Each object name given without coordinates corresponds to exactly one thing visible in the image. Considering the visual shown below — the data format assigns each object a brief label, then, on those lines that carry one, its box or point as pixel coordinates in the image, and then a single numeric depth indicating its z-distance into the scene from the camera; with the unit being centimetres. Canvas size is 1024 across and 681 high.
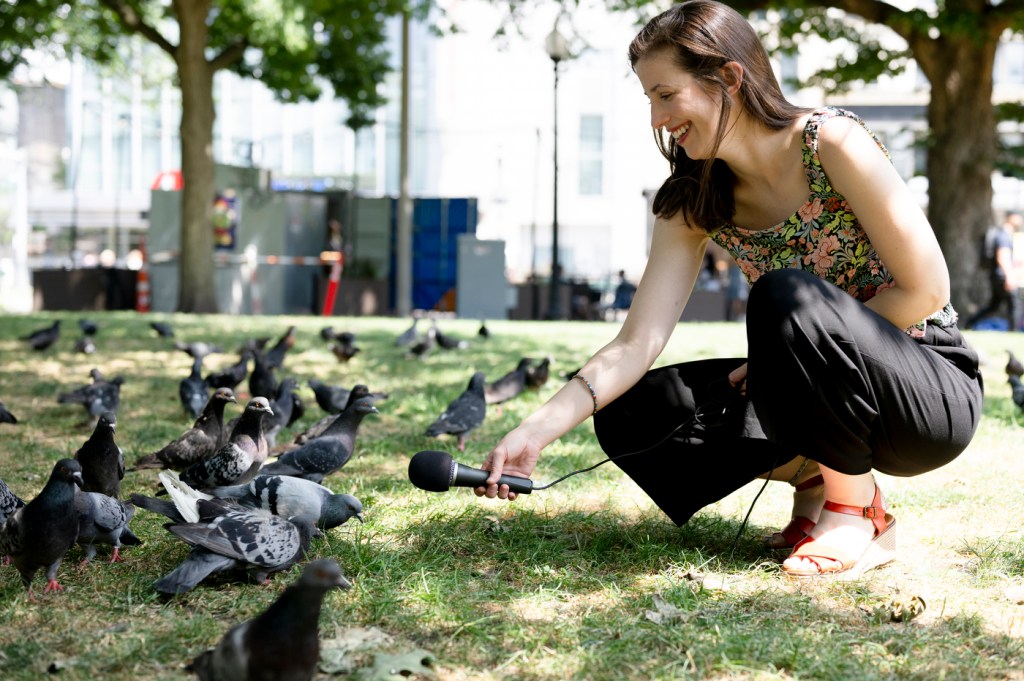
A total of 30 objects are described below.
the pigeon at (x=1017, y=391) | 724
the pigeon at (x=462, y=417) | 606
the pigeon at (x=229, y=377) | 766
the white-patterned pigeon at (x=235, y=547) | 312
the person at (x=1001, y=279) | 1664
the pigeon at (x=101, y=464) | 437
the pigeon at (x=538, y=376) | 834
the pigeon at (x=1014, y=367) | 833
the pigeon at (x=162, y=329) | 1259
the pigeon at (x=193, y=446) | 515
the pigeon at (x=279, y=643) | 233
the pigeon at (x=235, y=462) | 459
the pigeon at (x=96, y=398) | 646
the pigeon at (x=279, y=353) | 948
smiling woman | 312
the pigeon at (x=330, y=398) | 696
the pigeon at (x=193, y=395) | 678
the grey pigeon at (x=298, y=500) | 377
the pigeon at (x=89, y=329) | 1235
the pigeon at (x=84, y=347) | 1070
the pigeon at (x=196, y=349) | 973
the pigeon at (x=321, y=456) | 475
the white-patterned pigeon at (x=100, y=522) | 354
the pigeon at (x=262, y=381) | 748
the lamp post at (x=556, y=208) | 1877
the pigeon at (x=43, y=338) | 1101
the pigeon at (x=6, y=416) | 602
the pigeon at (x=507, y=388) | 754
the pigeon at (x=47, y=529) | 323
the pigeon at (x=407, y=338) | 1166
